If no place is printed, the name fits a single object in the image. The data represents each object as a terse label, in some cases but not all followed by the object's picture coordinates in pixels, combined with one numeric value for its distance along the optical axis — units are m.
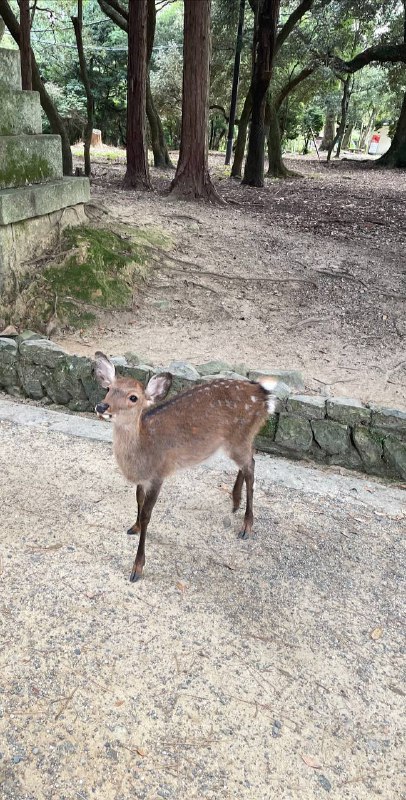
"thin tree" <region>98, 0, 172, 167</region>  13.05
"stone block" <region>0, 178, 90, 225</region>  5.35
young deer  2.68
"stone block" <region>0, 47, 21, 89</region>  5.37
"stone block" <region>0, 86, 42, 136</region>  5.52
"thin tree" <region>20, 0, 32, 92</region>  8.26
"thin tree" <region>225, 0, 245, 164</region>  15.62
